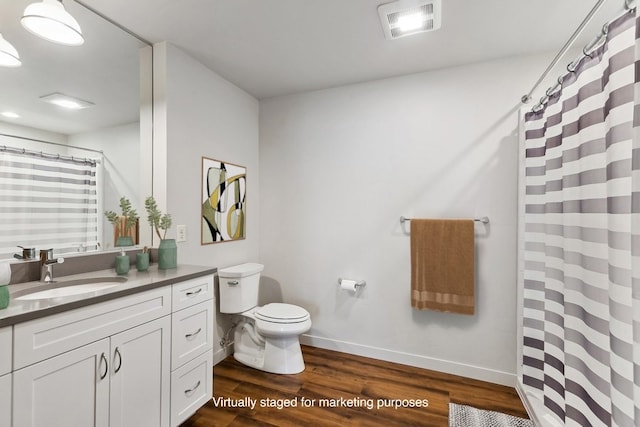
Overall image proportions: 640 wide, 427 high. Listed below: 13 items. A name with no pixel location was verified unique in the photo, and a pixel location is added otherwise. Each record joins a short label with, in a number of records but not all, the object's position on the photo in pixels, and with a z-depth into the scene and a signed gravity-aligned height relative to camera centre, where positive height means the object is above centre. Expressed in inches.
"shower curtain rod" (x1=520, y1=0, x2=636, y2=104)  35.9 +27.7
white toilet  90.4 -33.4
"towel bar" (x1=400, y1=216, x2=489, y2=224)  87.4 -1.1
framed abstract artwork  93.5 +5.4
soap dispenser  66.1 -10.4
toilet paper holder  101.0 -23.0
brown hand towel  87.0 -14.8
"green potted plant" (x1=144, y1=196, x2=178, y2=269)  72.5 -5.6
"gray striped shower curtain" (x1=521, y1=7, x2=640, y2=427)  34.7 -3.5
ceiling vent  64.7 +46.1
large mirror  57.2 +21.0
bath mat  69.2 -48.5
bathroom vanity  40.2 -22.4
